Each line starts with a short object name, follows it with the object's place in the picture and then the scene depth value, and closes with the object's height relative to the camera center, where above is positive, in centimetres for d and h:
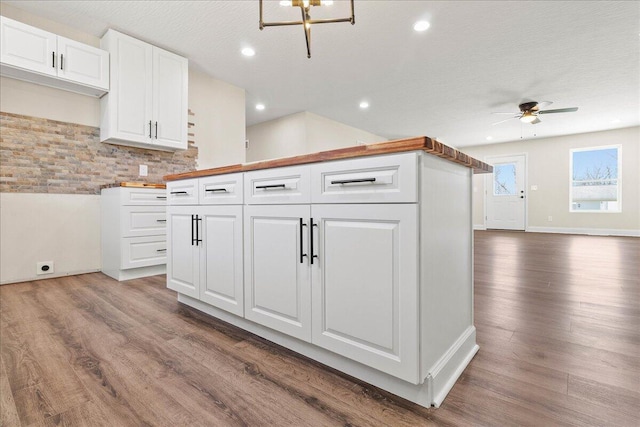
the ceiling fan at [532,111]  514 +185
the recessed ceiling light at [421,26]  314 +198
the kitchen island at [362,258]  104 -19
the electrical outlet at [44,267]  302 -54
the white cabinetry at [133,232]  304 -19
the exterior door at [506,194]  845 +58
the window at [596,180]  723 +85
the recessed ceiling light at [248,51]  367 +199
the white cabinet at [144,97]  322 +132
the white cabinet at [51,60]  262 +144
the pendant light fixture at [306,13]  203 +139
